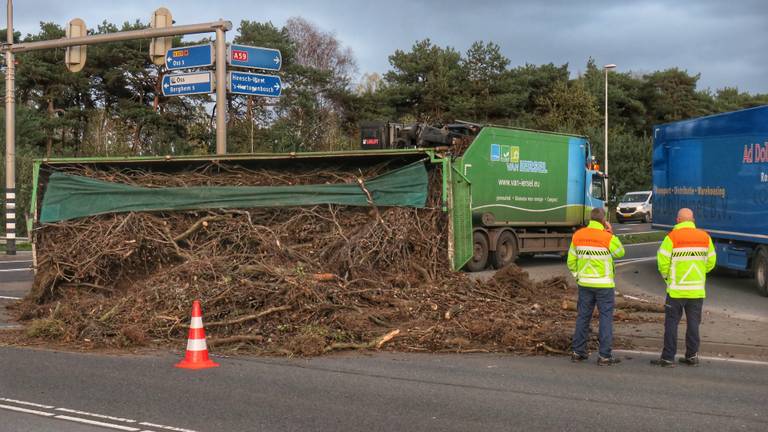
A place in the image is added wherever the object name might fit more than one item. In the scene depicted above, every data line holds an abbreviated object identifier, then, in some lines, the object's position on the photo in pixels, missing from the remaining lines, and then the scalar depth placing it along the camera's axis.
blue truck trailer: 15.42
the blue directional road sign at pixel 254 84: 19.22
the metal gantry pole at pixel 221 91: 18.78
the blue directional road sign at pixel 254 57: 18.94
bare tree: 63.62
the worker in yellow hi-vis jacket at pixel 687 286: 9.11
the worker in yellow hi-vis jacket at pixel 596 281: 9.14
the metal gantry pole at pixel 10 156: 24.56
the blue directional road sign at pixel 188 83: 19.02
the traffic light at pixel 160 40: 19.55
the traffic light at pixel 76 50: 21.17
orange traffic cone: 8.91
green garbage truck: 12.94
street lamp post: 45.78
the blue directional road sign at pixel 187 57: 19.14
